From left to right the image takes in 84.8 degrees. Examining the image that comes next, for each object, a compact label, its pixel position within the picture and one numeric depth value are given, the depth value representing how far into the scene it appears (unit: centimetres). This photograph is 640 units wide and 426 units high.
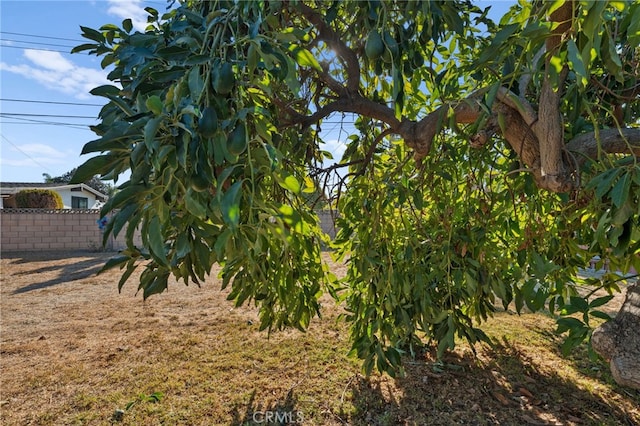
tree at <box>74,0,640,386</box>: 63
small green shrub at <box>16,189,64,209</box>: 915
